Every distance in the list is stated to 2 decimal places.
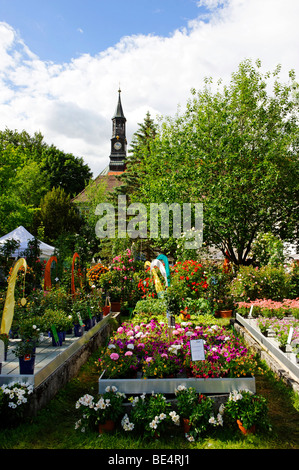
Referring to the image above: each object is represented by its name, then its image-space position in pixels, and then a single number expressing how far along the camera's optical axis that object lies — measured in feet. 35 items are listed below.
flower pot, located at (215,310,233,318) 31.89
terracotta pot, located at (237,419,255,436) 11.68
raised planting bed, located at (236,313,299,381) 16.12
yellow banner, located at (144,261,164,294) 26.30
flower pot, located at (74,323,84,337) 20.47
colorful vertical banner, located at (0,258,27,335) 14.62
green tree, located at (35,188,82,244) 82.89
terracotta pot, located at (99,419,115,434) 11.79
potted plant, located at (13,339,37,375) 13.48
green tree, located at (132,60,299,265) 41.04
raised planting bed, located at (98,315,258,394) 12.98
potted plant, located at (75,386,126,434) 11.74
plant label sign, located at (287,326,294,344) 17.06
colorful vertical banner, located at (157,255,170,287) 23.24
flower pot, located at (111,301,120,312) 33.83
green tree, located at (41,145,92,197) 114.42
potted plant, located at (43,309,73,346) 18.23
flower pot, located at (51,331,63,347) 18.47
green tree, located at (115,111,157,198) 71.67
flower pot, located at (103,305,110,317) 29.21
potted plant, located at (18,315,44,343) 14.19
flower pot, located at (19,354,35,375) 13.50
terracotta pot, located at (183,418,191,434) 11.68
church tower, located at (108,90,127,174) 127.34
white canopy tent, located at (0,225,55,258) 50.62
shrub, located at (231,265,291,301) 30.37
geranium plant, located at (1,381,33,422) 12.23
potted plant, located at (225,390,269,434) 11.64
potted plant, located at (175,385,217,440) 11.52
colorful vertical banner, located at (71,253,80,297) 24.51
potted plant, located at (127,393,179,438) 11.32
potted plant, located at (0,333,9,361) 14.49
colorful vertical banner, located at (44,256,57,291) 24.98
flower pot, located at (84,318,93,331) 23.22
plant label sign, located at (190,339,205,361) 12.76
